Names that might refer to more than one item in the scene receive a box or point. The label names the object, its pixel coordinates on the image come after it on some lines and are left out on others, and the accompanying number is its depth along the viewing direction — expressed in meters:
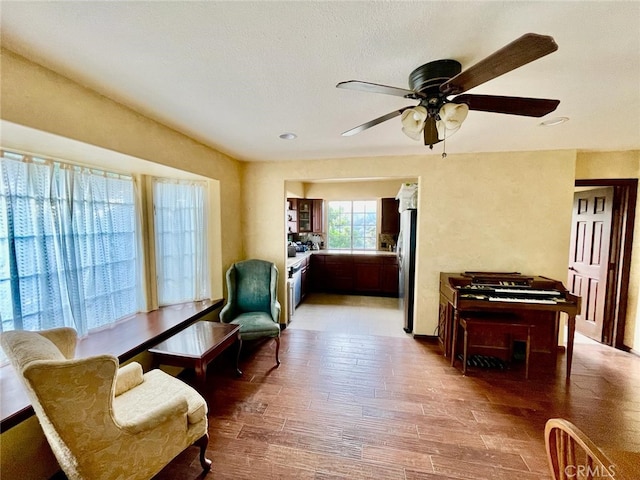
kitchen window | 5.88
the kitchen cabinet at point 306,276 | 4.95
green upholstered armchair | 2.91
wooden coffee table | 1.93
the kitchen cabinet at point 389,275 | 5.22
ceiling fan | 1.17
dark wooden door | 3.19
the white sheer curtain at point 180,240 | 2.79
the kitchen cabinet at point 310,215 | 5.77
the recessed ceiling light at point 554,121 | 2.06
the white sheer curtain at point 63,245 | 1.65
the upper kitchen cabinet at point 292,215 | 5.53
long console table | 1.32
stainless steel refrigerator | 3.51
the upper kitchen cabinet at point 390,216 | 5.42
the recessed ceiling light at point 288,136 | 2.48
